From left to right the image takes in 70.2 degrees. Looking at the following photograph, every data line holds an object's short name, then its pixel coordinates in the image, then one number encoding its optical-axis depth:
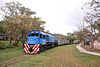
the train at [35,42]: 10.61
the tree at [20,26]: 15.05
